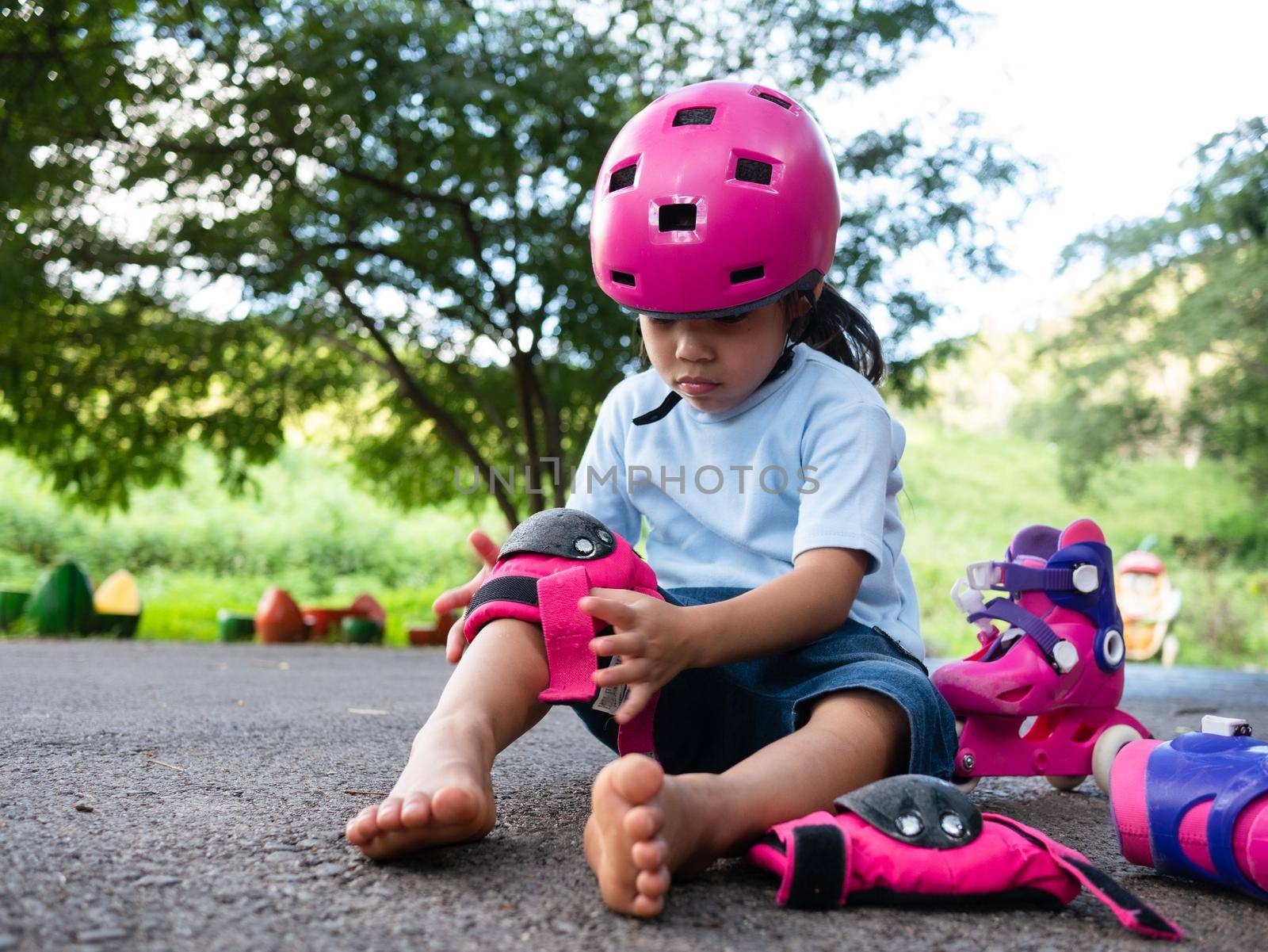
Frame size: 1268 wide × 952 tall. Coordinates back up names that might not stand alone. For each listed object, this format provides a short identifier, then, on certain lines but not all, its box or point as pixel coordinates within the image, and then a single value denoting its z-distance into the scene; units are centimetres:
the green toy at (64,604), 646
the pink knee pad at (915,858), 115
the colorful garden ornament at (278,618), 741
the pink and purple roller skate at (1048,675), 189
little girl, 129
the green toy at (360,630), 776
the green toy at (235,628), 747
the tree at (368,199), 603
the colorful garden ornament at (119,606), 682
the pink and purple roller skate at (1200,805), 127
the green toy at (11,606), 661
